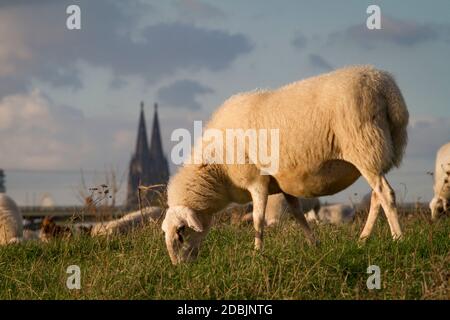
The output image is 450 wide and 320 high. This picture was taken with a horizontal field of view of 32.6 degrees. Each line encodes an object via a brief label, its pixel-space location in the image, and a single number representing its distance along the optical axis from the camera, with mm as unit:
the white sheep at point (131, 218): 17062
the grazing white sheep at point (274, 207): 19406
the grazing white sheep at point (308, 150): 9320
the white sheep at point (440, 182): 16986
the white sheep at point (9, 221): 16011
